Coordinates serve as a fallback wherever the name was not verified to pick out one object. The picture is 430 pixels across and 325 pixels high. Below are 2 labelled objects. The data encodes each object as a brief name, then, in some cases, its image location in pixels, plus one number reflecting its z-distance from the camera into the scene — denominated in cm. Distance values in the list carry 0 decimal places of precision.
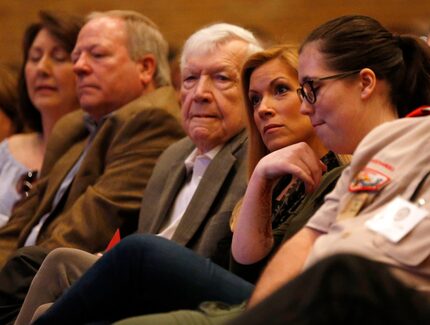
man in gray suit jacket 693
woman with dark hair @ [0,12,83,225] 977
